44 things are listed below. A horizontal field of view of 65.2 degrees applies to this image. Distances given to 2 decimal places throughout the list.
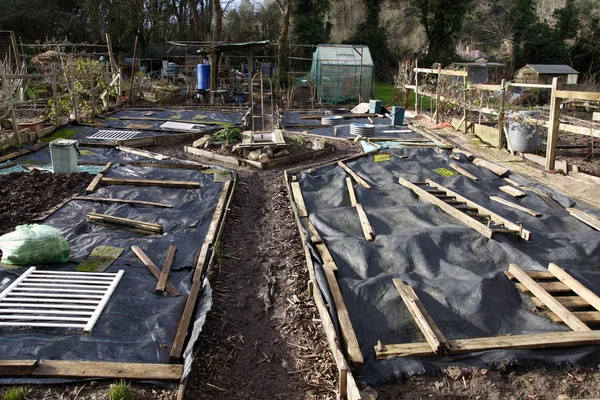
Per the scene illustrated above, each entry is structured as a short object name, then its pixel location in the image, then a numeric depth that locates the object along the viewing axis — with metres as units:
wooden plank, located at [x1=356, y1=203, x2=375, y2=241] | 5.39
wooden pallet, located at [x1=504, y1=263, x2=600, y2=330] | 3.87
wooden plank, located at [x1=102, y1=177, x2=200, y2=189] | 7.42
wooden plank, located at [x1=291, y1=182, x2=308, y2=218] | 6.34
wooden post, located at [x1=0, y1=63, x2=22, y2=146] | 8.84
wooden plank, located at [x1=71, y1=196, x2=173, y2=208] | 6.52
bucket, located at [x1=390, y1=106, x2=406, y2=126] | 13.51
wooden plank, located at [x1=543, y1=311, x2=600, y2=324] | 3.82
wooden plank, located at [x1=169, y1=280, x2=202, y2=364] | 3.42
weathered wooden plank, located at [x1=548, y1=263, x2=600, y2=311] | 4.02
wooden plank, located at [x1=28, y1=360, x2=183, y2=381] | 3.14
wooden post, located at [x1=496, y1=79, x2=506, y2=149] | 10.02
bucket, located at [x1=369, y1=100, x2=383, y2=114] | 15.50
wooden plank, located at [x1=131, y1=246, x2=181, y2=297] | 4.33
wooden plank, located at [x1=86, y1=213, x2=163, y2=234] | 5.63
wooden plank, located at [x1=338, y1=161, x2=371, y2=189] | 7.36
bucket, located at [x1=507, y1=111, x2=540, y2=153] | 9.63
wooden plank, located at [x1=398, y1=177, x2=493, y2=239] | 5.32
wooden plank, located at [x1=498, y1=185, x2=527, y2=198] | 6.78
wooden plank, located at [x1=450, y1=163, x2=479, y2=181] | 7.67
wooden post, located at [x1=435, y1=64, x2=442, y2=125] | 13.78
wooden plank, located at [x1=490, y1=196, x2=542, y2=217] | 5.99
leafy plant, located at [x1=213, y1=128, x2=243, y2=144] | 10.53
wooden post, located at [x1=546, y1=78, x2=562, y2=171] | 8.41
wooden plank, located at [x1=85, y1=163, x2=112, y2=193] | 6.95
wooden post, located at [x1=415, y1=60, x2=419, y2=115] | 15.32
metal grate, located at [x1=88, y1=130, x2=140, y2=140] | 10.98
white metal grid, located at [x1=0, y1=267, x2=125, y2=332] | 3.71
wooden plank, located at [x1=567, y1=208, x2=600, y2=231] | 5.70
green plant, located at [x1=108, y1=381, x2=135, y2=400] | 2.96
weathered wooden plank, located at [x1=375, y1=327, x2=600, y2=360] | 3.45
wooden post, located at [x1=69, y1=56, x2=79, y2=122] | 11.79
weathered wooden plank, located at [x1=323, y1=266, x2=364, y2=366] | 3.41
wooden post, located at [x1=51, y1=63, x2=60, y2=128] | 10.97
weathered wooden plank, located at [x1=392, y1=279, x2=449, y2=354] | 3.45
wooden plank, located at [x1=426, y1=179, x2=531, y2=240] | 5.29
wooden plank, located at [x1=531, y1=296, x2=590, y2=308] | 4.05
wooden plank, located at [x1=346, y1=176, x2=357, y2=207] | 6.54
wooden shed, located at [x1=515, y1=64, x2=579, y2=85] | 19.70
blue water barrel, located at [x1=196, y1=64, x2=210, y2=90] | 18.47
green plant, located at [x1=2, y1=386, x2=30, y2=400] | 2.89
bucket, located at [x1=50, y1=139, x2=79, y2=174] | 7.74
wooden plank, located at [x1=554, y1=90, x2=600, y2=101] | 7.53
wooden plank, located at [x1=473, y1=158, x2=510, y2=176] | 7.93
